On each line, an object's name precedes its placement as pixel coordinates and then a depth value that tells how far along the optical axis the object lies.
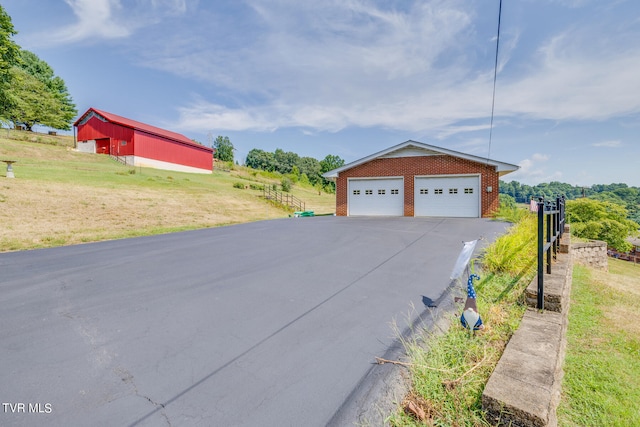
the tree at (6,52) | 19.50
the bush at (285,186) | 28.86
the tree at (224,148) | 68.94
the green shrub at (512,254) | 4.47
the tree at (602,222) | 26.27
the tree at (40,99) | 36.31
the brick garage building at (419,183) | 13.48
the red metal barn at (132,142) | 27.31
